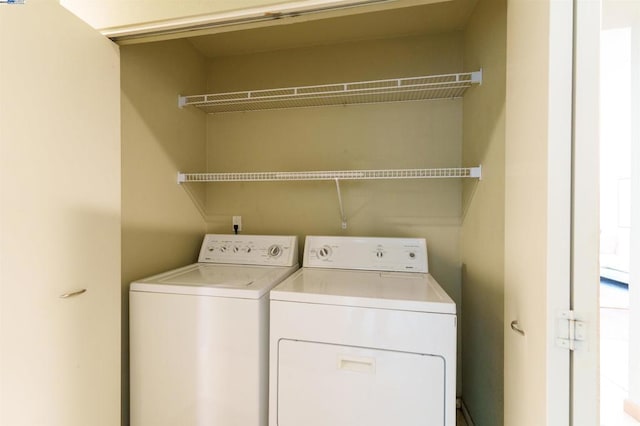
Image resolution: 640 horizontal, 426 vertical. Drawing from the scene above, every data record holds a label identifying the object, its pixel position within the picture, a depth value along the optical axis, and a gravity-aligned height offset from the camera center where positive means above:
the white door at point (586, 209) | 0.73 +0.00
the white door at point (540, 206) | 0.76 +0.01
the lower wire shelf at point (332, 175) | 1.73 +0.22
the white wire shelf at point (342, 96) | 1.80 +0.77
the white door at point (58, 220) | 0.90 -0.03
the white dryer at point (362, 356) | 1.16 -0.61
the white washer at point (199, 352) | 1.33 -0.67
